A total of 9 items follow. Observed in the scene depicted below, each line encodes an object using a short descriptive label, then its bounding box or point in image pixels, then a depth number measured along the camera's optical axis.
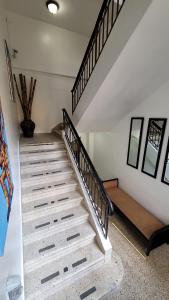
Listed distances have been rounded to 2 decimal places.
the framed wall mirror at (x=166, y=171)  2.49
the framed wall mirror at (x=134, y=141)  3.04
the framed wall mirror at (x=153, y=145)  2.55
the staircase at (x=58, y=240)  1.62
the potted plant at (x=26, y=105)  3.60
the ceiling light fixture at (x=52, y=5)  2.83
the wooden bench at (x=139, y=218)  2.21
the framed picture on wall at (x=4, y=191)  0.85
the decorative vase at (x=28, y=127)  3.62
